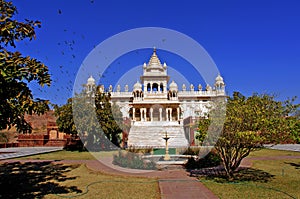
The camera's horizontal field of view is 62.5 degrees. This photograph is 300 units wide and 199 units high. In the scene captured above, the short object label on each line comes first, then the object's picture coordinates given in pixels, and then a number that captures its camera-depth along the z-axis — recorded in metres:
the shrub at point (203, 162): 13.86
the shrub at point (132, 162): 13.44
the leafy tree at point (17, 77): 5.99
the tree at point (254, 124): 9.11
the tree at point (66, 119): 25.67
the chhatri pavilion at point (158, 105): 29.56
